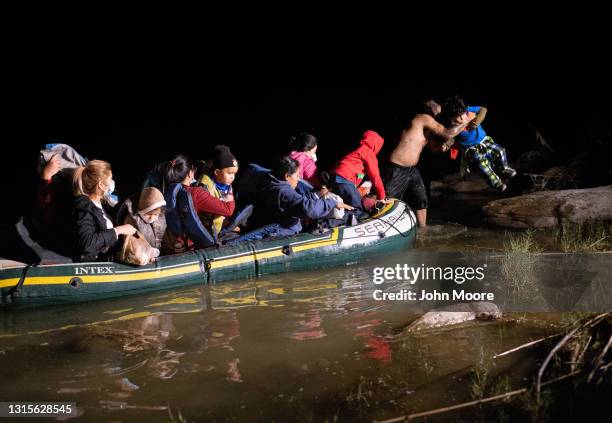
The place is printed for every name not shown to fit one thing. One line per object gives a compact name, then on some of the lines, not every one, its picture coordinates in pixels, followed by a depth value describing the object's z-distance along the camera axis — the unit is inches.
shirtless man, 301.3
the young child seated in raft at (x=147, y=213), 220.1
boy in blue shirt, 300.0
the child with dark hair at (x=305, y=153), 284.7
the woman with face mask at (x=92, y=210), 203.9
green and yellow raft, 206.5
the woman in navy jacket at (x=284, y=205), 254.7
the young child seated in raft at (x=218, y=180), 241.1
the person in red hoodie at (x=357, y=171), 293.9
